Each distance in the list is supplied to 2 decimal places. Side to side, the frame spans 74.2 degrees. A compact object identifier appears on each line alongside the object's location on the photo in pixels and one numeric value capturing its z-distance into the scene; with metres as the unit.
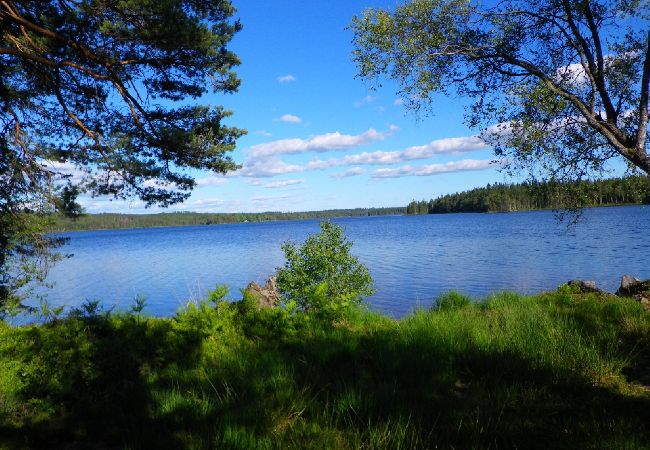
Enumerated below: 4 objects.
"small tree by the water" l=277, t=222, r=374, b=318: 15.24
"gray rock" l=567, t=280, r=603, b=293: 11.64
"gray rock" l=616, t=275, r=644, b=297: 12.29
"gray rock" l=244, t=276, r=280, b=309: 13.03
